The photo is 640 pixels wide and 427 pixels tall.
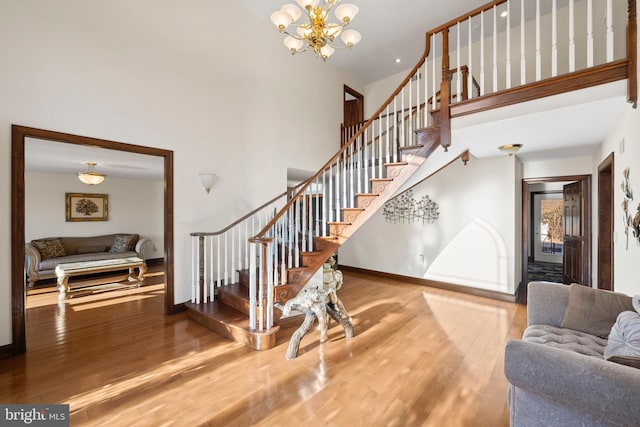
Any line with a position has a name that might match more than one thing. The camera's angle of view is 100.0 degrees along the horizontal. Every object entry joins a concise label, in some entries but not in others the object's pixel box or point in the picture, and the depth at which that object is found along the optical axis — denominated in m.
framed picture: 6.49
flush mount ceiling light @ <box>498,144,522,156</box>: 3.64
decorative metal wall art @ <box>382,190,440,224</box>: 5.40
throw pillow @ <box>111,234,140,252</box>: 6.62
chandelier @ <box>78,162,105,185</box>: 5.17
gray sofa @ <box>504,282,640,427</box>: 1.09
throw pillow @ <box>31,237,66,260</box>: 5.56
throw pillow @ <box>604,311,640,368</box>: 1.53
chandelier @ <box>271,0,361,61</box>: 2.58
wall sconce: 3.93
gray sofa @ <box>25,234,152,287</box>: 5.20
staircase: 2.43
